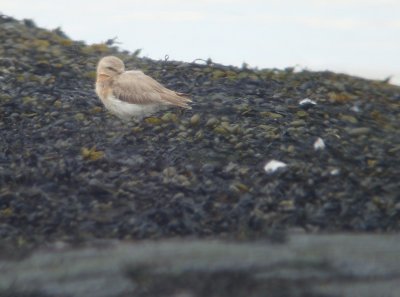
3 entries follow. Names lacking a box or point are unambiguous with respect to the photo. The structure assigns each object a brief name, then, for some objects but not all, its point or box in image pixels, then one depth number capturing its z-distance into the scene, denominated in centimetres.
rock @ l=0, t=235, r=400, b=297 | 1200
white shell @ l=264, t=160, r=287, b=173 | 1514
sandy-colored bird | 1772
